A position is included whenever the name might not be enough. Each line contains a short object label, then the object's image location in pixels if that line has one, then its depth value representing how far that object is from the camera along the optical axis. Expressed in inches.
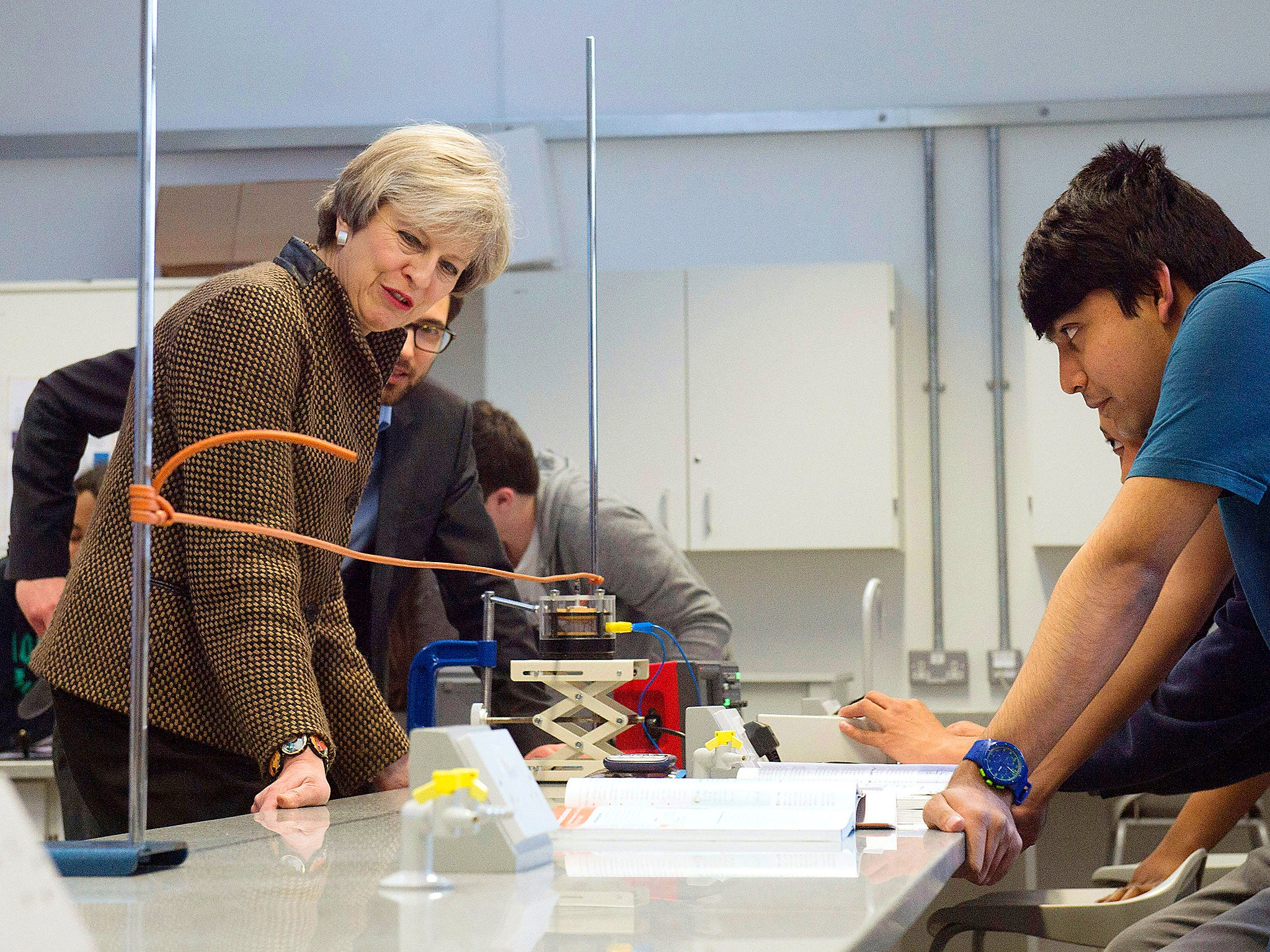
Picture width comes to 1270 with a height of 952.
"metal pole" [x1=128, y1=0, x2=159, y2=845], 91.9
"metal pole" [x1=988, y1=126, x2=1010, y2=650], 224.4
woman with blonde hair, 103.2
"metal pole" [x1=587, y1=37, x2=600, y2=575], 117.8
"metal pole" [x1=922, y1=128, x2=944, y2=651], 227.0
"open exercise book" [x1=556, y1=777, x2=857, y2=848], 93.4
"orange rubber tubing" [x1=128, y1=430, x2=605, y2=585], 89.5
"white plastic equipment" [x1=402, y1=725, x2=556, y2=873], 88.5
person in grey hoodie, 189.0
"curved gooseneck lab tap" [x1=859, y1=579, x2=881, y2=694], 142.6
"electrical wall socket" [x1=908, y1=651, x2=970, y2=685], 223.8
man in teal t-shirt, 97.1
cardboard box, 219.2
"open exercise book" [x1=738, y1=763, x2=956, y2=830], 100.2
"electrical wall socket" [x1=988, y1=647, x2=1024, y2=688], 219.0
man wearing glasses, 137.6
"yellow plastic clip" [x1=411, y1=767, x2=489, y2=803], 84.9
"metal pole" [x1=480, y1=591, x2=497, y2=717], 111.5
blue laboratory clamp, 113.5
